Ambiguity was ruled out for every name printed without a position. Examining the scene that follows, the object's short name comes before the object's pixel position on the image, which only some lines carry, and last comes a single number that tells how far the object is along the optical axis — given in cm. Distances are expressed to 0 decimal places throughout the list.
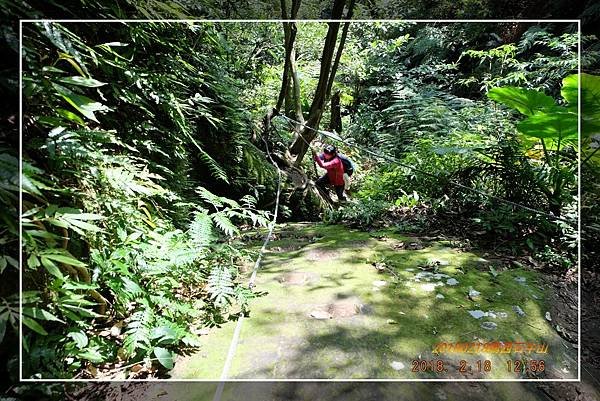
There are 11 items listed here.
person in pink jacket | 615
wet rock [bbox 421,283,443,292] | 234
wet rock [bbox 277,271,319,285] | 251
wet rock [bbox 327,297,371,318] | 201
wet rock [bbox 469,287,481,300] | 223
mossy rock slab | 159
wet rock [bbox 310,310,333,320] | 197
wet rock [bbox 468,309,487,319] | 200
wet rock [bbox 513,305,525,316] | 205
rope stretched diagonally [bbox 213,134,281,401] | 142
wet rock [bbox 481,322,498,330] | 189
